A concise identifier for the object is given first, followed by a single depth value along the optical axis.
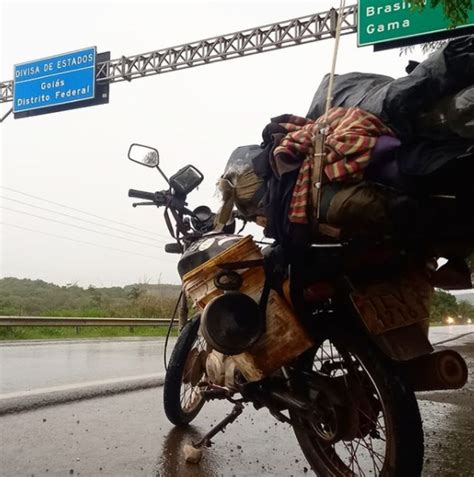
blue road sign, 14.36
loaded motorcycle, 2.05
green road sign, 9.23
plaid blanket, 1.83
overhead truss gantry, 11.08
